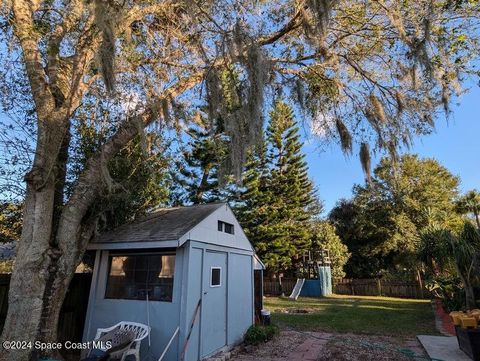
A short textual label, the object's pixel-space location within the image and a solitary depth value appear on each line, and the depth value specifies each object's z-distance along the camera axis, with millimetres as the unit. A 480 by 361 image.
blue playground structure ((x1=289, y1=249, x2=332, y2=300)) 16750
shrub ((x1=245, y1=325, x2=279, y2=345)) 6639
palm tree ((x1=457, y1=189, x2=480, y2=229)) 18794
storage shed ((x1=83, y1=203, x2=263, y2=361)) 4930
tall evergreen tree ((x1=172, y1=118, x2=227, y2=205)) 16578
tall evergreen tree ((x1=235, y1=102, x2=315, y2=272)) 17969
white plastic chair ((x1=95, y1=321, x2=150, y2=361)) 4352
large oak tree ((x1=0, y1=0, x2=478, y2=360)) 4352
